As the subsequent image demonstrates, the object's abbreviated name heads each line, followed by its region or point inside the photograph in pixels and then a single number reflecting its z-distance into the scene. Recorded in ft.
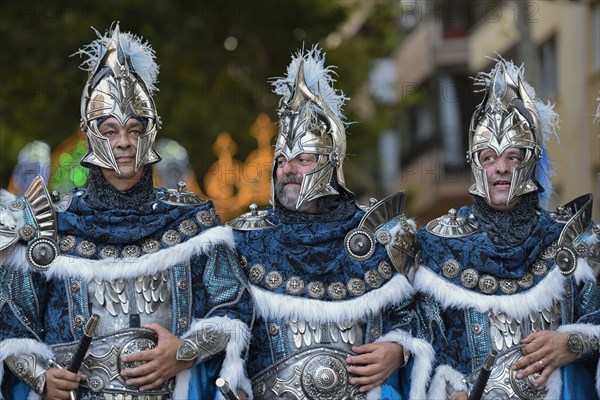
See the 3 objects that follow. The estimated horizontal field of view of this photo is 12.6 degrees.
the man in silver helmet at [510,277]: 48.28
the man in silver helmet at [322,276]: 48.32
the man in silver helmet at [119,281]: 46.73
